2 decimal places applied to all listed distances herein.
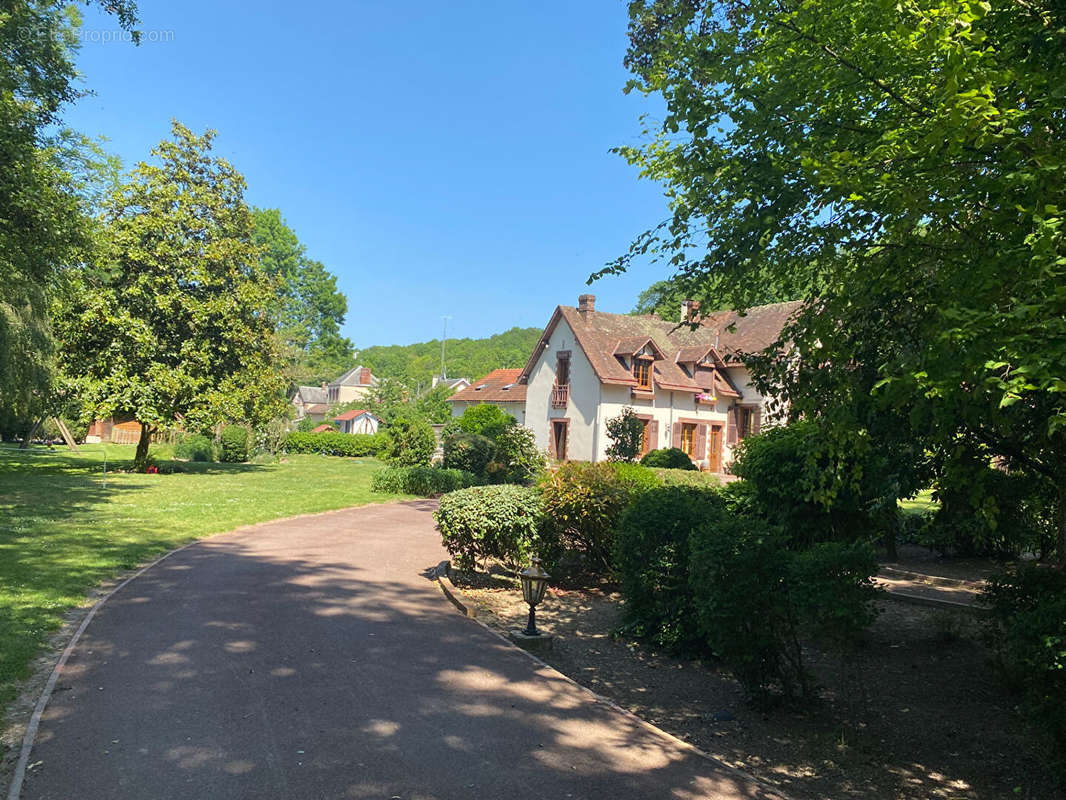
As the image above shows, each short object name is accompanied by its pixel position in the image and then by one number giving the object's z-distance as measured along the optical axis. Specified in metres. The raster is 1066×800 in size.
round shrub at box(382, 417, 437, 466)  28.65
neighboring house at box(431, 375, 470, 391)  91.16
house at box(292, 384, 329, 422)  104.66
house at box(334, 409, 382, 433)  82.62
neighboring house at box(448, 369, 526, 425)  44.81
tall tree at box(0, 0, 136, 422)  12.82
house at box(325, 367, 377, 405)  109.56
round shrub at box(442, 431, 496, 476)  25.98
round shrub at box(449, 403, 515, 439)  32.94
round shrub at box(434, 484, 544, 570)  10.82
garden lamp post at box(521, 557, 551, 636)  8.05
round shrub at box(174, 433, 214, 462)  37.16
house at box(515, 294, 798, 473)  36.88
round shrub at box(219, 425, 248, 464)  38.78
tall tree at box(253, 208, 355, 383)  71.12
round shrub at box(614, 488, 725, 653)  8.09
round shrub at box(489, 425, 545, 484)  24.27
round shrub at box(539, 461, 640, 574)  10.84
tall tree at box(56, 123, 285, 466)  26.56
